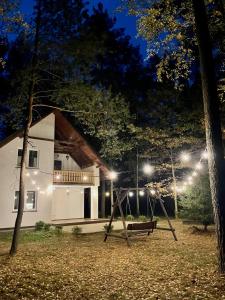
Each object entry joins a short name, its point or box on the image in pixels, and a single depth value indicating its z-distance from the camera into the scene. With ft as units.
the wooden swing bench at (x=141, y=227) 42.09
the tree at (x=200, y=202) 49.80
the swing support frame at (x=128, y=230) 40.44
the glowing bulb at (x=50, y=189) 66.39
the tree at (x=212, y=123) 23.13
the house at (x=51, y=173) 60.75
